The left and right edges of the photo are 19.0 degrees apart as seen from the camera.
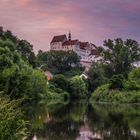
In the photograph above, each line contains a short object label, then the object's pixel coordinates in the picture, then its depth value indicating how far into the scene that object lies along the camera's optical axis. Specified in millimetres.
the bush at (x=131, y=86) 70038
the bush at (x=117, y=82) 73375
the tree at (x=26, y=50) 85250
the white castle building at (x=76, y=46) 185825
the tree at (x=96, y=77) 102350
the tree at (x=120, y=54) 102000
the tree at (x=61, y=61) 135250
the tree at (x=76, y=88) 93906
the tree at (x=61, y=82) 94938
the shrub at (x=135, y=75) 75681
